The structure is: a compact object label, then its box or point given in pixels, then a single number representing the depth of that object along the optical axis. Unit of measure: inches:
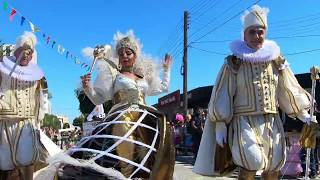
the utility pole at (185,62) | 536.6
